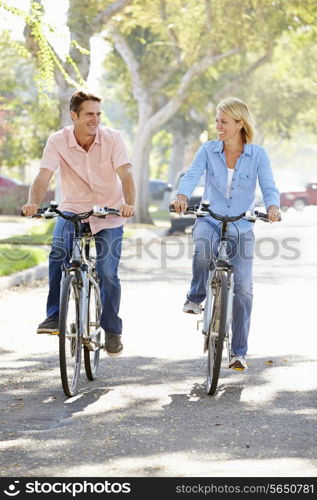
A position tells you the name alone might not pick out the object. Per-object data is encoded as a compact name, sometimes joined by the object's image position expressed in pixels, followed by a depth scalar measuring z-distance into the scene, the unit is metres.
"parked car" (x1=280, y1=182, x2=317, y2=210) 110.37
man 15.35
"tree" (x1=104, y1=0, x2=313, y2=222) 67.94
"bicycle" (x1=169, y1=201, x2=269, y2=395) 14.79
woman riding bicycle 15.38
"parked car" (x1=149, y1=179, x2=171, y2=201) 133.37
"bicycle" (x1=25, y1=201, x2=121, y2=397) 14.48
